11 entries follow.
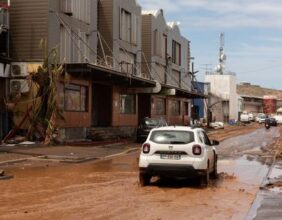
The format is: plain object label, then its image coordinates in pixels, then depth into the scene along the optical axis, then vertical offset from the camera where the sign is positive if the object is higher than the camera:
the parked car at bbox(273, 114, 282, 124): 102.20 -0.77
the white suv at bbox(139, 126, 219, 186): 15.27 -1.08
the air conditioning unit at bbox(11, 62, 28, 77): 33.84 +2.44
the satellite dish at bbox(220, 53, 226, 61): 113.94 +10.82
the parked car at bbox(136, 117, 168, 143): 38.72 -0.80
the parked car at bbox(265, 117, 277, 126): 86.55 -1.07
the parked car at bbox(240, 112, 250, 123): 108.38 -0.67
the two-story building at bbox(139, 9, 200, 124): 55.81 +4.91
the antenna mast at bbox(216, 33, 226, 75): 114.50 +10.10
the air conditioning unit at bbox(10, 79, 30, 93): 33.38 +1.48
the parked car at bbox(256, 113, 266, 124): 108.46 -0.82
